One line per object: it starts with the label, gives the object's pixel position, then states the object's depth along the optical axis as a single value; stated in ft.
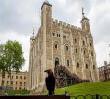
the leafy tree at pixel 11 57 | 75.98
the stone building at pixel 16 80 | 130.08
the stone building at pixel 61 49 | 73.85
